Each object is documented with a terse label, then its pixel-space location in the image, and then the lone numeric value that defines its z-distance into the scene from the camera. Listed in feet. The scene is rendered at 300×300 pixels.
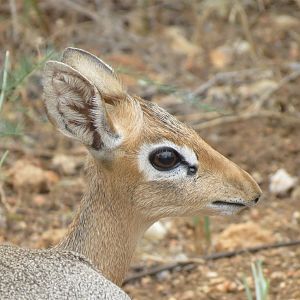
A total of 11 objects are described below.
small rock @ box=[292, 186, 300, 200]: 41.71
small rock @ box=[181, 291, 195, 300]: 34.71
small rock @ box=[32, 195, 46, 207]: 41.27
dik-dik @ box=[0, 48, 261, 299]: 26.63
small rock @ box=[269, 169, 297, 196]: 42.22
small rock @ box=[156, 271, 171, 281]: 36.35
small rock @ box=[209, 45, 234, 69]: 53.16
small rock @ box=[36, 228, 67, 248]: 37.35
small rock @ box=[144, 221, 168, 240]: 39.47
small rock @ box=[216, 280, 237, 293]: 35.12
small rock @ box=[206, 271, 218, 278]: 36.04
